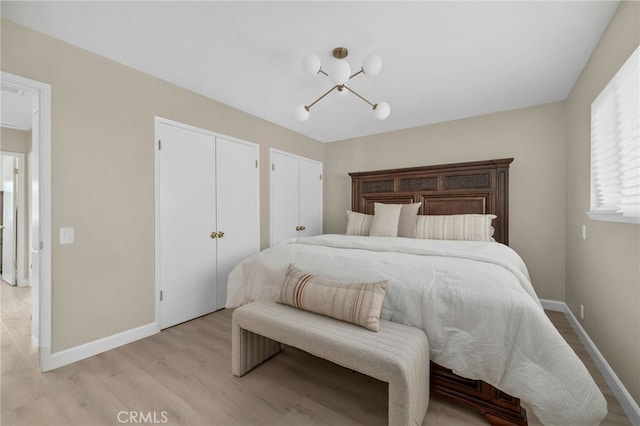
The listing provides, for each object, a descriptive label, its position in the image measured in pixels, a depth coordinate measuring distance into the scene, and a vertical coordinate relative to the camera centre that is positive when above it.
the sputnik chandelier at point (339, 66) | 1.77 +1.02
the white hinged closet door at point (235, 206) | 3.02 +0.09
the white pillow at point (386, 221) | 3.29 -0.10
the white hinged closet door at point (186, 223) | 2.52 -0.11
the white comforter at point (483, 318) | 1.18 -0.57
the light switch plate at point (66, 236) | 1.93 -0.17
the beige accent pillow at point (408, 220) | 3.28 -0.08
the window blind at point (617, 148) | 1.44 +0.43
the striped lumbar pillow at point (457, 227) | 2.93 -0.16
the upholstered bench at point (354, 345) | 1.19 -0.71
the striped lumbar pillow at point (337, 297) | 1.50 -0.53
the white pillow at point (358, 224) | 3.62 -0.15
